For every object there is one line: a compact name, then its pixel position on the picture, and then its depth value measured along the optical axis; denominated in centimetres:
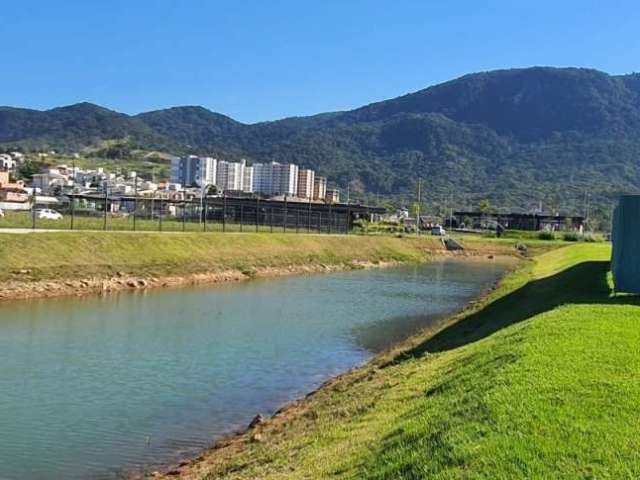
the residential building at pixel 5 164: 18570
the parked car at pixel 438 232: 11258
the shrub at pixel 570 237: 11269
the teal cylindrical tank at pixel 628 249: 2220
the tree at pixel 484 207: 18338
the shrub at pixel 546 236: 11731
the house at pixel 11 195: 9659
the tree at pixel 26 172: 18920
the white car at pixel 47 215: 6197
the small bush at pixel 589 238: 10581
